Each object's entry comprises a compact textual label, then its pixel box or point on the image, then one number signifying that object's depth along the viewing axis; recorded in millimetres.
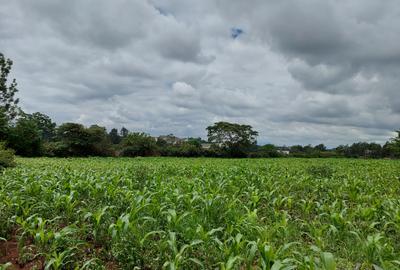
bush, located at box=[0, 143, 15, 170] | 11858
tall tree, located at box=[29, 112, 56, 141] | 55431
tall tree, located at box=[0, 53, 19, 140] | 32406
